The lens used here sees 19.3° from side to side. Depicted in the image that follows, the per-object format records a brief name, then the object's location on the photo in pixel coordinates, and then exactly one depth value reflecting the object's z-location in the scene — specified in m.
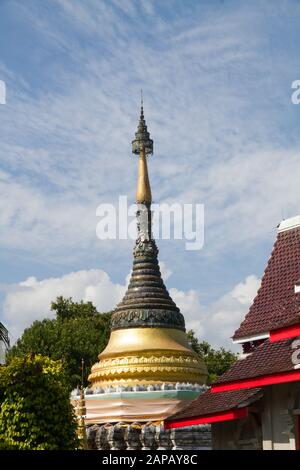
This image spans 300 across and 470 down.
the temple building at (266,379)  18.38
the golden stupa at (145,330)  38.22
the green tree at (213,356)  59.84
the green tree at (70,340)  57.03
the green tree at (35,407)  19.36
